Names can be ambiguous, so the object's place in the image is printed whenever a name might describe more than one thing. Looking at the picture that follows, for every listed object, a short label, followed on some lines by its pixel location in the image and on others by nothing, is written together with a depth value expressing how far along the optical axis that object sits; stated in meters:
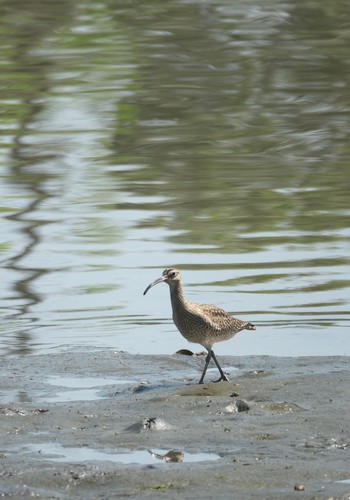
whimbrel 19.50
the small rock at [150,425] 15.75
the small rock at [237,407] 16.86
